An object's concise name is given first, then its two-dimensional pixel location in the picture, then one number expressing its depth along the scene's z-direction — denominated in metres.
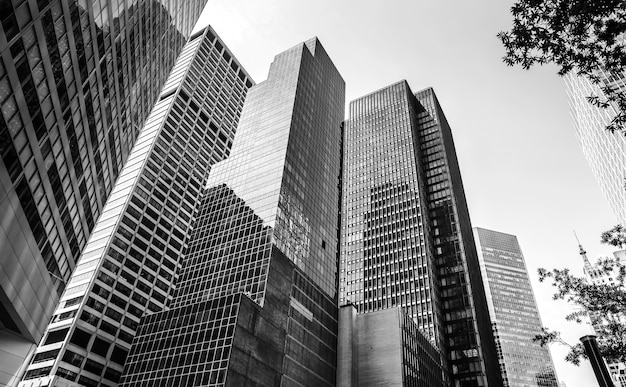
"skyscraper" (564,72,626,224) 88.94
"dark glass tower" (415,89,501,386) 108.44
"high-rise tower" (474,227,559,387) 173.75
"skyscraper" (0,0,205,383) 25.64
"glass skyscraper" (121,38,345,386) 58.84
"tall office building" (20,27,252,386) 79.69
